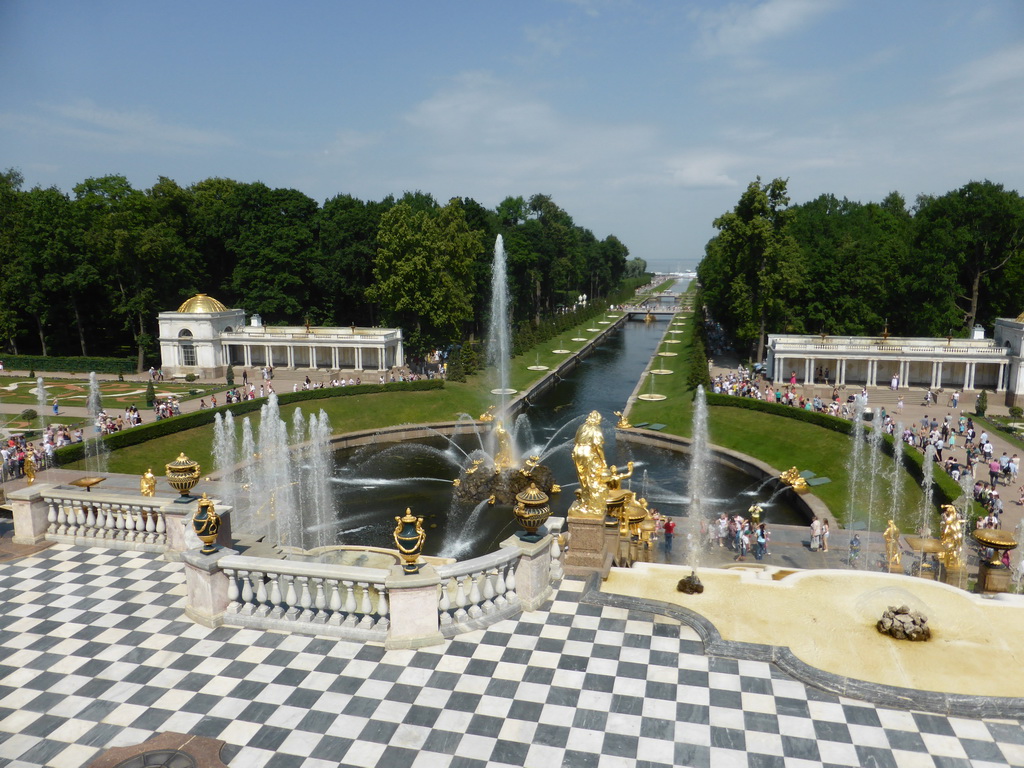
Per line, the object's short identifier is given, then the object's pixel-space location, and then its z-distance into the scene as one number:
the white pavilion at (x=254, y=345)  68.50
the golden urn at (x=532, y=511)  14.65
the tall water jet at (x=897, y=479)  34.03
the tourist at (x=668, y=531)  29.46
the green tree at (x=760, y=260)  64.88
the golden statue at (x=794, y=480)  37.62
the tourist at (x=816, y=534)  28.42
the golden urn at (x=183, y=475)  16.97
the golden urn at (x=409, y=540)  12.70
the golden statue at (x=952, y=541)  22.03
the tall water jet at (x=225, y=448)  39.01
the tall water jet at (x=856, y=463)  34.39
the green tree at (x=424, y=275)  67.50
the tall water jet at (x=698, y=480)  30.16
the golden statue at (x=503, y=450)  40.41
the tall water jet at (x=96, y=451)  39.28
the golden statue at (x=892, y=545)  24.92
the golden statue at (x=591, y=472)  16.89
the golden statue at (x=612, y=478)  17.14
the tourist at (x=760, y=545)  28.30
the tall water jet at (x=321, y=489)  32.66
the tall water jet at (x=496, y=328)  58.97
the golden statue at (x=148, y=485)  21.78
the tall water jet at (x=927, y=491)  31.70
